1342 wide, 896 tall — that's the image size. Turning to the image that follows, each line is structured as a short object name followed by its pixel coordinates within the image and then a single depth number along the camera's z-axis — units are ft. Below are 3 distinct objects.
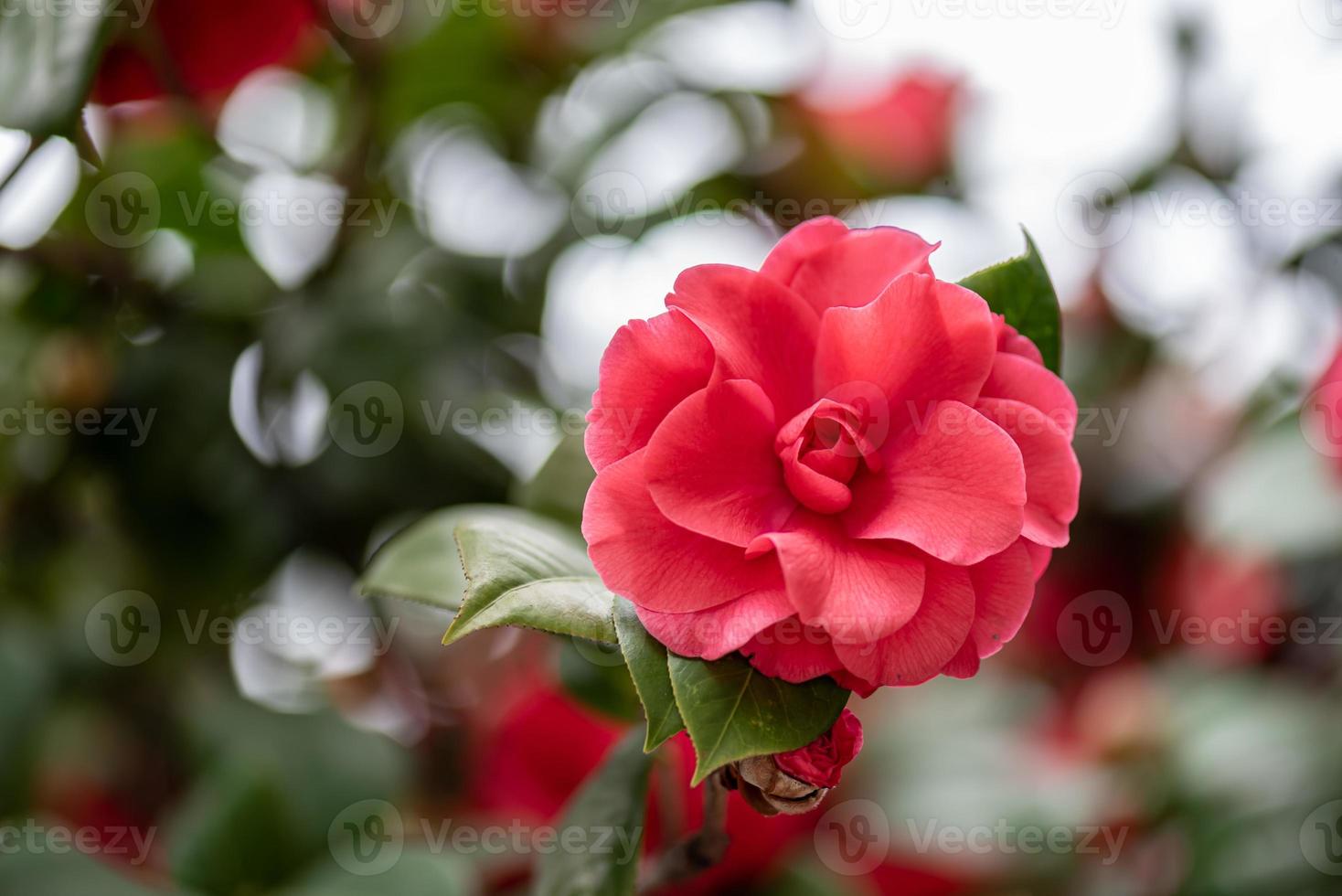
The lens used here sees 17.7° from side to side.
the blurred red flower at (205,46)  3.18
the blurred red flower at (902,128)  4.46
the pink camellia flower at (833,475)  2.53
